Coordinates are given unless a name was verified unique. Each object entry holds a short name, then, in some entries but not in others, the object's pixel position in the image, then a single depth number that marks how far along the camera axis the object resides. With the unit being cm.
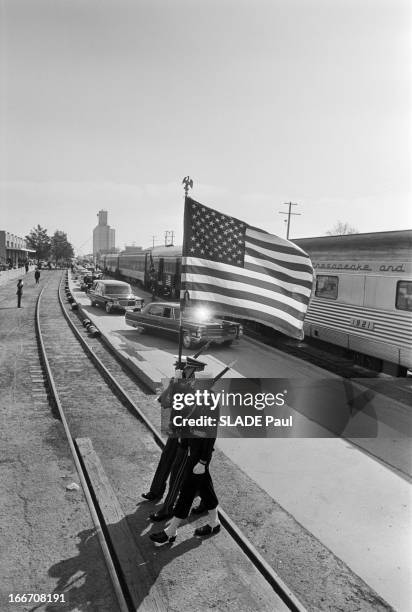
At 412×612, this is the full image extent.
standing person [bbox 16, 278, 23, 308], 2581
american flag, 645
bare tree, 9614
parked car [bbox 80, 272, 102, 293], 3881
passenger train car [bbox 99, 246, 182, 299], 3181
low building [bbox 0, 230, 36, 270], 8806
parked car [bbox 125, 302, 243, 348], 1570
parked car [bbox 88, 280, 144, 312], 2408
